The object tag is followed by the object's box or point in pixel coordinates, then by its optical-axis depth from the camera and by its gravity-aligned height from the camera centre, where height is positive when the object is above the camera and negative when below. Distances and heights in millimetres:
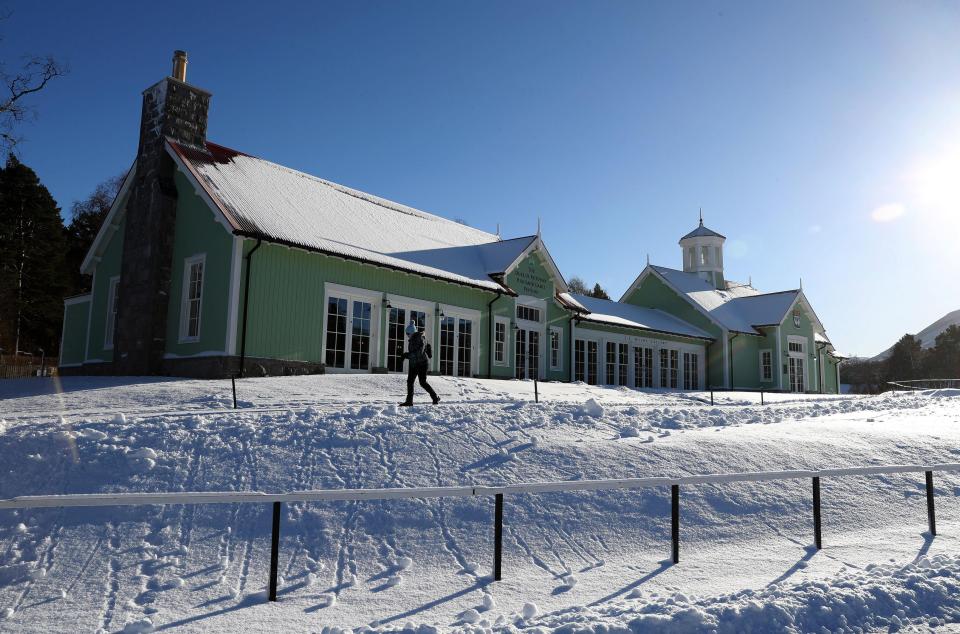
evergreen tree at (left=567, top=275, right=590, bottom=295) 77938 +12155
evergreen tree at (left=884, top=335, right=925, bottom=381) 65000 +3739
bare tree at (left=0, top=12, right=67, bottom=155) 17375 +6978
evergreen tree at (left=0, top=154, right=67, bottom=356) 39375 +6803
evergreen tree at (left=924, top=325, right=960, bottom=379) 62812 +3978
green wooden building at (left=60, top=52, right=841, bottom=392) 16750 +2916
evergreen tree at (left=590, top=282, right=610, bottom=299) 71031 +10513
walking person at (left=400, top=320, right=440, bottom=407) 12172 +539
